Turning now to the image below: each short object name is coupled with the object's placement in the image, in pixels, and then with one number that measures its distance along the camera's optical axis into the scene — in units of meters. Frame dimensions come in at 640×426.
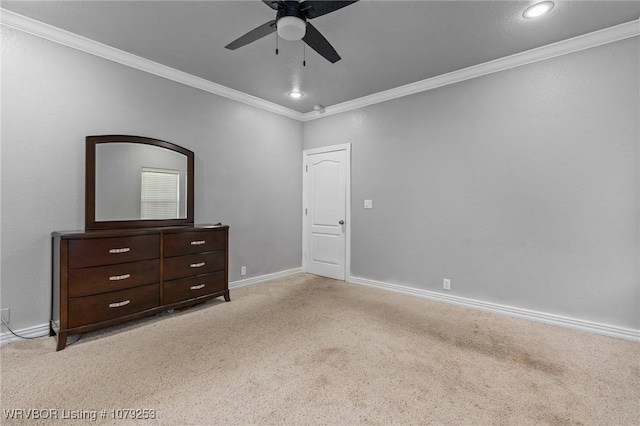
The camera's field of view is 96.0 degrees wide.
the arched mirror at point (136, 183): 2.80
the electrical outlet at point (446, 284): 3.44
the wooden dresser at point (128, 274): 2.30
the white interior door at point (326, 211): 4.43
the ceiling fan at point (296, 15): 1.79
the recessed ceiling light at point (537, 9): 2.19
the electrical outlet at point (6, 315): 2.36
